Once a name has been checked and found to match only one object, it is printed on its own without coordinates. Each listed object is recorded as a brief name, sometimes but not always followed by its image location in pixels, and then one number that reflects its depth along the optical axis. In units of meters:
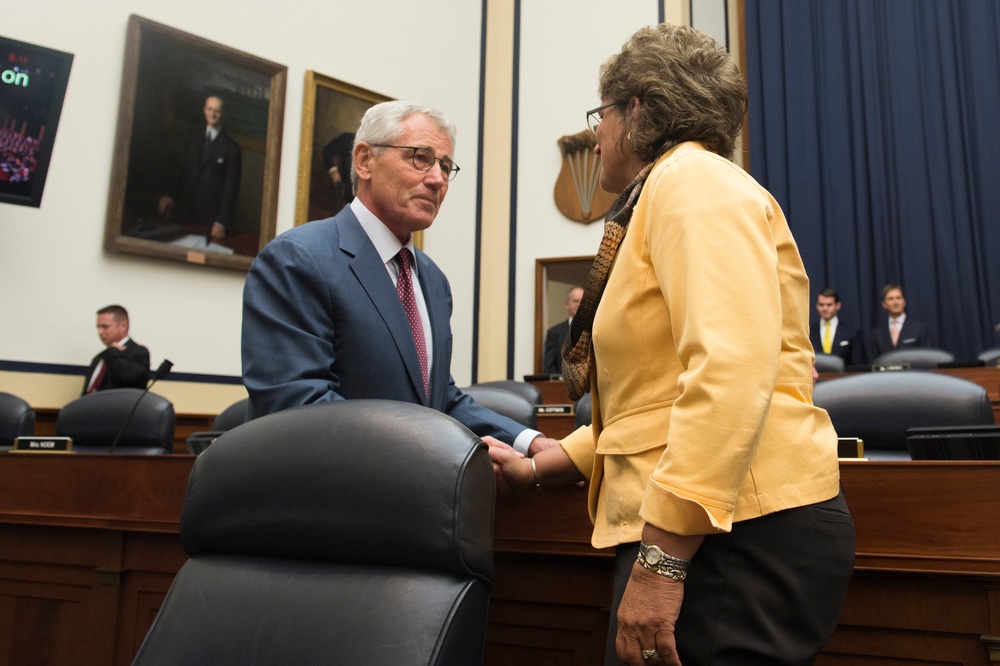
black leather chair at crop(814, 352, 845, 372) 6.32
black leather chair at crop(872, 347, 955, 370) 6.23
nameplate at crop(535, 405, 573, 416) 4.09
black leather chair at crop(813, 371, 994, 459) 2.58
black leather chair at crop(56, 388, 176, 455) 4.04
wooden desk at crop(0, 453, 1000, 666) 1.39
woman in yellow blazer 1.06
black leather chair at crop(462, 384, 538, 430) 3.53
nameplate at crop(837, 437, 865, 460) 1.77
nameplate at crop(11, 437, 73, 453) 2.69
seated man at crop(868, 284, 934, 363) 8.08
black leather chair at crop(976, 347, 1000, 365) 6.00
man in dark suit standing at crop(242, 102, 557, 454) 1.71
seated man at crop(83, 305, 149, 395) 5.64
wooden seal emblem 8.20
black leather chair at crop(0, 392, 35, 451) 4.48
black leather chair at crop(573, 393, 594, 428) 3.34
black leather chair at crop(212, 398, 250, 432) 3.62
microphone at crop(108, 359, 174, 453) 3.60
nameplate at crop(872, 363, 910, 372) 5.19
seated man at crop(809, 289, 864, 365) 8.38
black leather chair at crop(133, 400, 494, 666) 1.01
